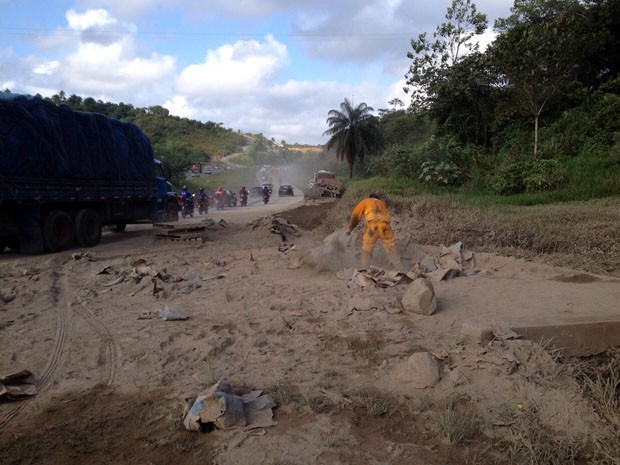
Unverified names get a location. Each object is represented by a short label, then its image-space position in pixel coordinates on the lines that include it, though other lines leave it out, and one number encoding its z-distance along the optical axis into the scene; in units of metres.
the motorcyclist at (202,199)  25.05
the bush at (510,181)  17.47
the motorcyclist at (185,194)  22.79
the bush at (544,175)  16.78
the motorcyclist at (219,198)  29.16
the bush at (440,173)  18.83
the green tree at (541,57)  18.45
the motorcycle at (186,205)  22.66
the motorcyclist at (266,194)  32.88
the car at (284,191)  42.41
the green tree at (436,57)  22.78
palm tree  39.53
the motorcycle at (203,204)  25.05
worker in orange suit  7.96
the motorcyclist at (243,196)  31.23
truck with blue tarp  10.72
